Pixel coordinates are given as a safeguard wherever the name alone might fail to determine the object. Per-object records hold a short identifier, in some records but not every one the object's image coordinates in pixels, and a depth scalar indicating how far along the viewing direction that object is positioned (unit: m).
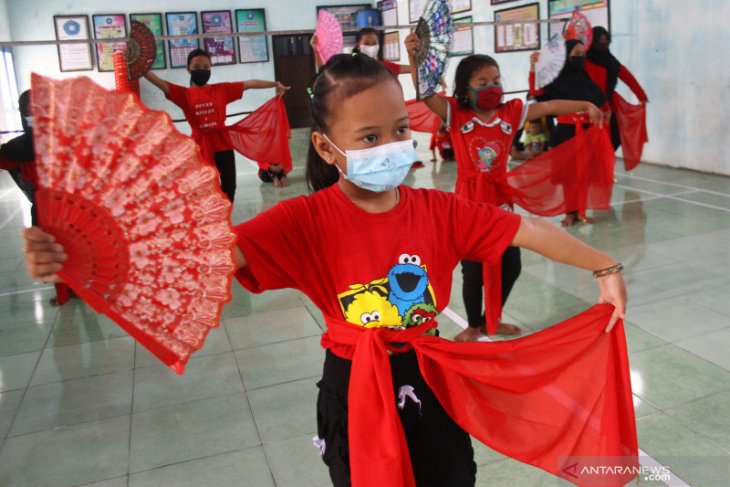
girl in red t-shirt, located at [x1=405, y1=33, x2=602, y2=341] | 3.04
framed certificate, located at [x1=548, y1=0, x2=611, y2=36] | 8.13
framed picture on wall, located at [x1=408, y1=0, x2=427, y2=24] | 12.51
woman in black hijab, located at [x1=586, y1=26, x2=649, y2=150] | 5.98
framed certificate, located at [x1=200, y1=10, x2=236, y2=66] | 13.45
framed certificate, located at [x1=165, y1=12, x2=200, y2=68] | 12.97
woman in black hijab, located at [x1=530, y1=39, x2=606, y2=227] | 5.47
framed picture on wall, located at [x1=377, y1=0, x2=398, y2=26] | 13.94
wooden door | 14.15
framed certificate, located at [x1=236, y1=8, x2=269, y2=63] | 14.02
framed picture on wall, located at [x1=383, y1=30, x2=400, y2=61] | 13.68
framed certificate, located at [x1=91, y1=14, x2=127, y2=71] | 13.05
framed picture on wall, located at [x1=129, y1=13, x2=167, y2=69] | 13.23
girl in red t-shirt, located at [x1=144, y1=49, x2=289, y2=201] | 5.17
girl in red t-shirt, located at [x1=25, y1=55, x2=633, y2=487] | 1.33
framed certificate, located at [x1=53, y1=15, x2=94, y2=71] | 12.61
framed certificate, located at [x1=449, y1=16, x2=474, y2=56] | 10.94
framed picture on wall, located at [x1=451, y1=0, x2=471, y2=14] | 10.89
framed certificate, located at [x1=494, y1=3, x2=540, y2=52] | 9.22
